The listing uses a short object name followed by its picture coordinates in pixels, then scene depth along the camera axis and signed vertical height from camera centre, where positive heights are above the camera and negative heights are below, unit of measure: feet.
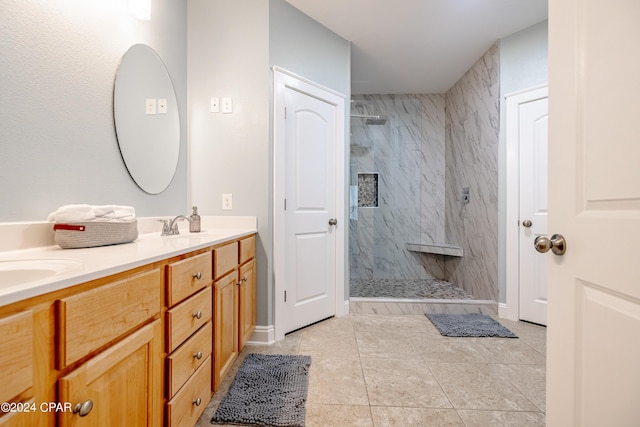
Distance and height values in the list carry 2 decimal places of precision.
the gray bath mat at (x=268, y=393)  4.49 -3.11
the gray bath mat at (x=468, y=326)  7.77 -3.17
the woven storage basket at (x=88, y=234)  3.61 -0.29
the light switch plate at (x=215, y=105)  7.27 +2.60
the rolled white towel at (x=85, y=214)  3.66 -0.03
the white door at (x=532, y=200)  8.27 +0.34
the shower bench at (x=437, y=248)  12.15 -1.61
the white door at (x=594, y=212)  2.02 +0.00
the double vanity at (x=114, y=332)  1.79 -1.01
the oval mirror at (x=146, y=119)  5.25 +1.82
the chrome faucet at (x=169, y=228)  5.53 -0.31
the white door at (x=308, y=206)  7.61 +0.17
